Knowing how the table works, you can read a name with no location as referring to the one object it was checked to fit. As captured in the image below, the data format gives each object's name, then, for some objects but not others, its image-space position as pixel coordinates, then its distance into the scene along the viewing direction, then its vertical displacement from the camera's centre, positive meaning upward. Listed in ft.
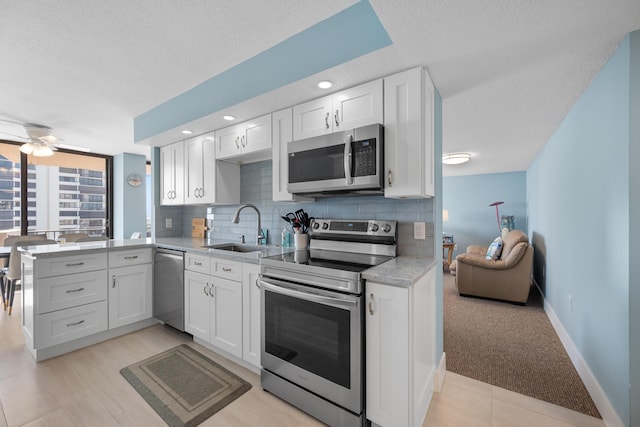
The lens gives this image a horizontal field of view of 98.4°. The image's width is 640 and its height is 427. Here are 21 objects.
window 14.14 +1.34
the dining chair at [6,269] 11.12 -2.19
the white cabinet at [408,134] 5.58 +1.66
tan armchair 12.34 -2.80
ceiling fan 11.68 +3.44
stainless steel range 4.94 -2.22
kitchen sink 9.23 -1.12
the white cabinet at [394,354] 4.52 -2.38
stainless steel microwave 5.83 +1.18
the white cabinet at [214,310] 7.20 -2.68
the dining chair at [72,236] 12.78 -0.95
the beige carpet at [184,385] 5.71 -4.03
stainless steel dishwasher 8.80 -2.42
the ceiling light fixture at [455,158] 14.37 +2.94
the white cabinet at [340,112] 6.03 +2.43
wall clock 17.39 +2.27
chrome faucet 9.31 -0.66
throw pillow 14.06 -1.94
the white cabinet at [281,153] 7.46 +1.72
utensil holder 7.99 -0.77
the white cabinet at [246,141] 8.08 +2.32
